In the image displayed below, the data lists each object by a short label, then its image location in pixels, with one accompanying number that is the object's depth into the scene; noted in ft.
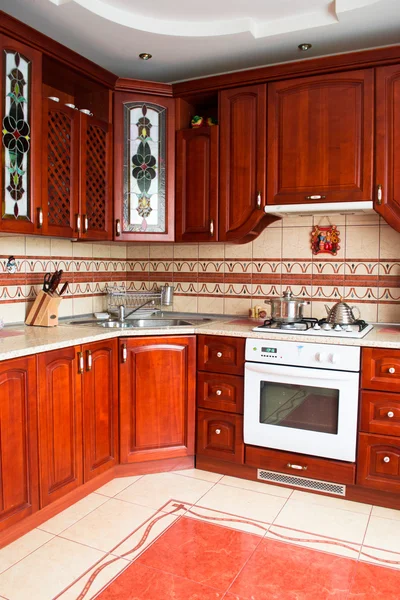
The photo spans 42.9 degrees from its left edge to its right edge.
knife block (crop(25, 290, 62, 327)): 9.58
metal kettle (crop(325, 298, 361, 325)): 9.45
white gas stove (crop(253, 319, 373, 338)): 8.82
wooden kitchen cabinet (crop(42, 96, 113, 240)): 8.93
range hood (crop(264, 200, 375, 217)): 9.18
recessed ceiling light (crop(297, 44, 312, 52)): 9.48
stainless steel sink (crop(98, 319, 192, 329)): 10.96
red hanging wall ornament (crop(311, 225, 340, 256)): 10.44
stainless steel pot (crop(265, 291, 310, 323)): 9.60
